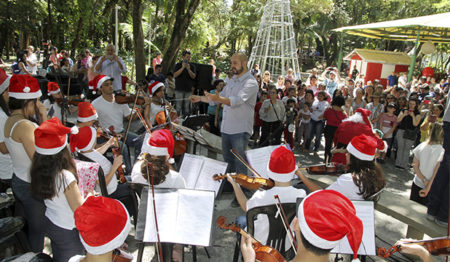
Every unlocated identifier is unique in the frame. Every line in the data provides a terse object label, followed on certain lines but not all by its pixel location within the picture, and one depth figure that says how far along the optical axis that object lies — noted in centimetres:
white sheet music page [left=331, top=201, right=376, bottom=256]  249
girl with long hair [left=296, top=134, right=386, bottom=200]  304
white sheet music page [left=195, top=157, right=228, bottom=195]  346
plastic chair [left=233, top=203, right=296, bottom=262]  262
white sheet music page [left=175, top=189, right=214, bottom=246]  244
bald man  447
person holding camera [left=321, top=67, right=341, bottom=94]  1063
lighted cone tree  1585
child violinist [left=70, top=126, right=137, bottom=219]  325
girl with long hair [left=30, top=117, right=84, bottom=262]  234
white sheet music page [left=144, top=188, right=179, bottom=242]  242
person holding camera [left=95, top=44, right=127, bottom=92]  797
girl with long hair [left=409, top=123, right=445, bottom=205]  444
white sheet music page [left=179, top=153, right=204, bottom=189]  355
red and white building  2158
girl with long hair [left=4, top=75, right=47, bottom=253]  280
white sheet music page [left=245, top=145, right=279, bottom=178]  358
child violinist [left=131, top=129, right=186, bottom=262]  302
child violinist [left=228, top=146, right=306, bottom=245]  268
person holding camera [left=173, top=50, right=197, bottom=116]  855
